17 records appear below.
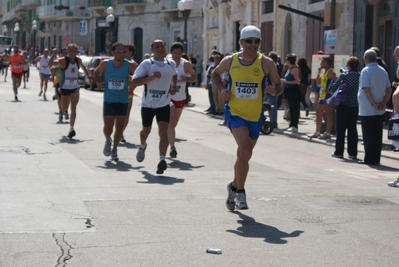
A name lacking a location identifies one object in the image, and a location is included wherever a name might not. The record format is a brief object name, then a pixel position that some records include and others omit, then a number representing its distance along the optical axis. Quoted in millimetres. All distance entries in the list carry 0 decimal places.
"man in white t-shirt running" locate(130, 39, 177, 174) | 11461
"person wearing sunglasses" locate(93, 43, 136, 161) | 12836
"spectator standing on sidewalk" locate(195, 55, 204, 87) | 43531
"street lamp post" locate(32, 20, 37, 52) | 74925
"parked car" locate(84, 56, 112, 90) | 38812
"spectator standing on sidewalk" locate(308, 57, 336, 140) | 16828
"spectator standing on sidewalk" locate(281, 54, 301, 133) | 19094
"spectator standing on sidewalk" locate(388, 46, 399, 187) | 10875
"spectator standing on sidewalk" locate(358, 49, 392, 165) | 13180
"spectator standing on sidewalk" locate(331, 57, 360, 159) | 14352
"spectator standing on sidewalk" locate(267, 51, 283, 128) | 19609
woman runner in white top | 29248
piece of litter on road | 6707
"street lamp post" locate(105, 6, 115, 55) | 50312
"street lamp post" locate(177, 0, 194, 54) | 30891
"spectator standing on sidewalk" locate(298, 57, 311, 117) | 22609
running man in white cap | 8633
